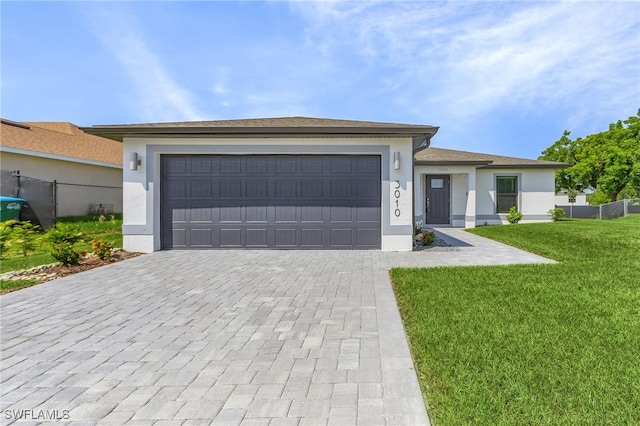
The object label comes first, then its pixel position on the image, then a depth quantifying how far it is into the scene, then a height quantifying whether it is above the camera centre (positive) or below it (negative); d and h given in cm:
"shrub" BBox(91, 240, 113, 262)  749 -100
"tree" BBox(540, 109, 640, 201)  2497 +421
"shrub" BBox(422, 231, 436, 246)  975 -96
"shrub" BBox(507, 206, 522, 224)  1536 -36
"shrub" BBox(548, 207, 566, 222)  1591 -24
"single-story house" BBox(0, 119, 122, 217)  1334 +207
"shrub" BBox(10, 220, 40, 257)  884 -96
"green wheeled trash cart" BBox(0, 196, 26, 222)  1144 -5
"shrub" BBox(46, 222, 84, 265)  682 -80
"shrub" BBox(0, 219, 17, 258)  856 -78
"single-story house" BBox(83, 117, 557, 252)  896 +57
